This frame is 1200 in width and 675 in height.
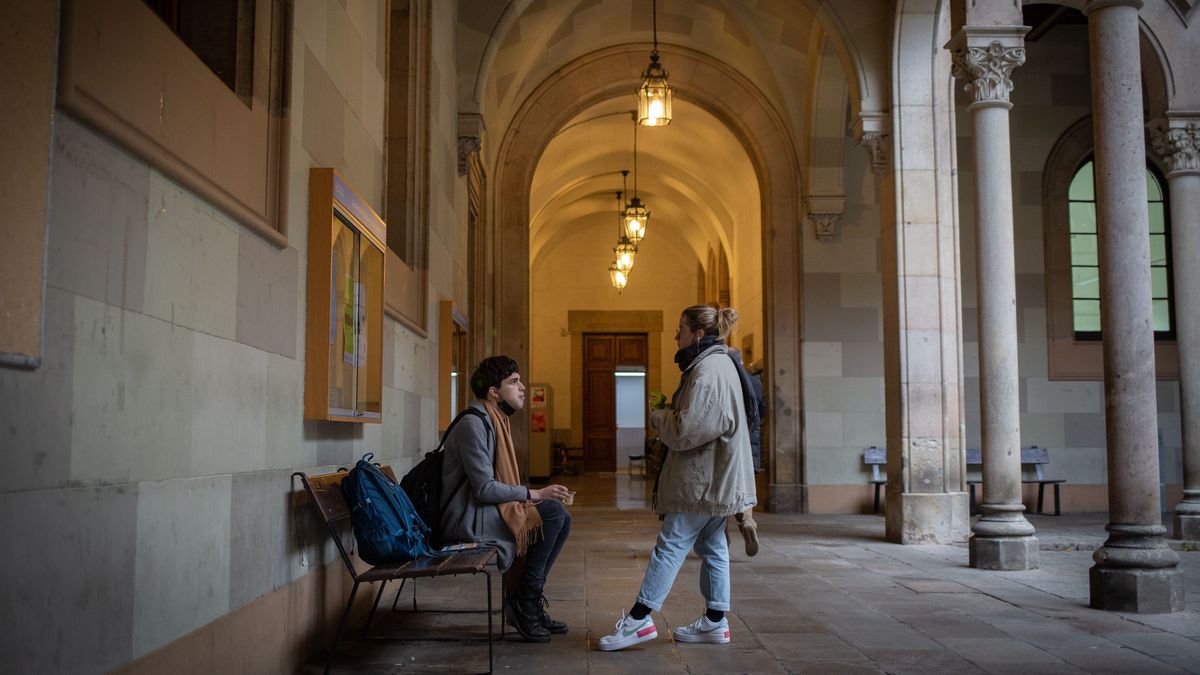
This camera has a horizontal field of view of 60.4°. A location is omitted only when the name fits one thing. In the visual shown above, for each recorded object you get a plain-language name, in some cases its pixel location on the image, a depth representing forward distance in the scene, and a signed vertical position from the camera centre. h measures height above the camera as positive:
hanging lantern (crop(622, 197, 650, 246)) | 17.64 +3.53
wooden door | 26.91 +0.42
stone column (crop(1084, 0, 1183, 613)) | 5.69 +0.48
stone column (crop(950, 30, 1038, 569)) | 7.59 +1.21
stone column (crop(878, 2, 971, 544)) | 9.18 +0.78
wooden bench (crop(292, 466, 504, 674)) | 3.99 -0.55
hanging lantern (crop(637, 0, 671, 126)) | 10.51 +3.35
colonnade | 5.79 +0.72
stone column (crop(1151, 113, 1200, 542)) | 9.66 +1.48
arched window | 13.20 +2.14
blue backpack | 4.29 -0.39
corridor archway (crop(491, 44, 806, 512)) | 13.59 +3.71
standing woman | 4.50 -0.26
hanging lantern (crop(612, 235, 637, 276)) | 19.56 +3.31
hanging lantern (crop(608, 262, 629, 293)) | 20.84 +3.02
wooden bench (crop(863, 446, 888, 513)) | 12.95 -0.43
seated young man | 4.68 -0.35
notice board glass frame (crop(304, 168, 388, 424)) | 4.33 +0.55
